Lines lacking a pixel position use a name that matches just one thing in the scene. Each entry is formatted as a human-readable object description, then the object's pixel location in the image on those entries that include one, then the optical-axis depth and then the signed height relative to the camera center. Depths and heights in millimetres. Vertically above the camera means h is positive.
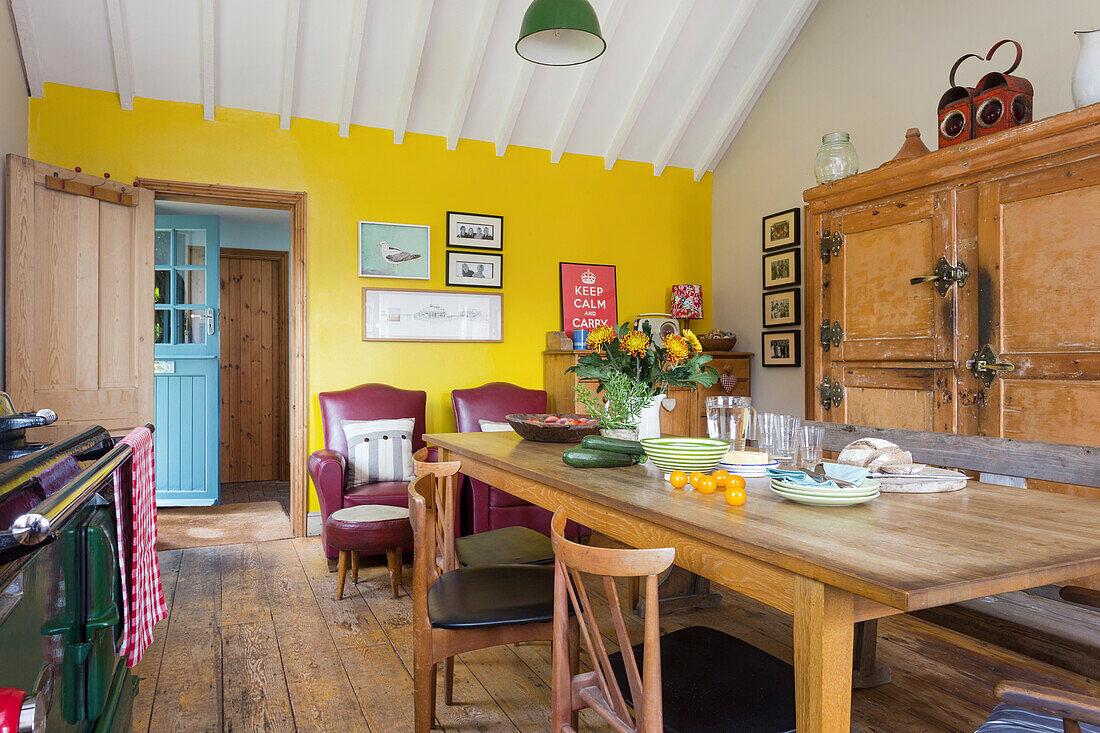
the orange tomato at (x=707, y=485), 1559 -252
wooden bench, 2006 -932
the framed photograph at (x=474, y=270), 4875 +708
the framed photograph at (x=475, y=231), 4879 +981
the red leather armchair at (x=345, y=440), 3668 -390
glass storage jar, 3566 +1074
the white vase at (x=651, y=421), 2264 -161
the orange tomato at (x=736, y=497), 1418 -254
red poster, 5223 +556
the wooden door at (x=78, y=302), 3428 +366
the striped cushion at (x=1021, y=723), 1191 -607
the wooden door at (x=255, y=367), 6500 +45
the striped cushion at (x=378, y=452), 4062 -469
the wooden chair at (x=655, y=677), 1155 -597
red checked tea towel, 1561 -442
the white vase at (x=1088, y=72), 2557 +1086
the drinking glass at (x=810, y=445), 1705 -181
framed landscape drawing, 4688 +377
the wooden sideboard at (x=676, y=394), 4801 -162
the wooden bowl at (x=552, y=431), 2521 -218
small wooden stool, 3268 -764
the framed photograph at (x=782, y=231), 4836 +982
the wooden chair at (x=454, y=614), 1768 -611
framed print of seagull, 4656 +806
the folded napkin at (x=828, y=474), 1456 -229
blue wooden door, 5270 +8
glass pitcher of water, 1860 -130
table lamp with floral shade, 5500 +536
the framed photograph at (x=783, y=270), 4836 +705
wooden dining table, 981 -277
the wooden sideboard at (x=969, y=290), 2574 +343
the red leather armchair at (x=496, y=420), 3840 -343
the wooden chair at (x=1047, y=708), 1021 -499
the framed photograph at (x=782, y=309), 4840 +435
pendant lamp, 2781 +1427
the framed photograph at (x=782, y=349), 4848 +154
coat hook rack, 3547 +964
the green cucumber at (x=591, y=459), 1932 -240
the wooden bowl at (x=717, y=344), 5207 +199
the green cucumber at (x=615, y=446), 1975 -209
